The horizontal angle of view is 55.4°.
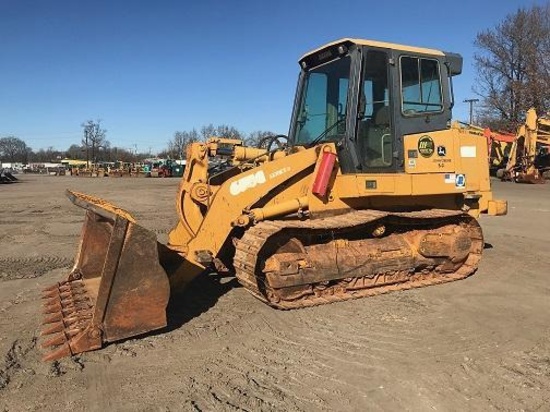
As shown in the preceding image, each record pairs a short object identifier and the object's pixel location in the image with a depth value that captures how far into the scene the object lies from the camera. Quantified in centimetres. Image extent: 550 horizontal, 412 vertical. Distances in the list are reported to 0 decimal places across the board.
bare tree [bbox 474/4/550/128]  4116
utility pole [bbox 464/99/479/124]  4725
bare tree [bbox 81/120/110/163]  8695
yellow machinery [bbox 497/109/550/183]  2625
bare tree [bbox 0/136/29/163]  13300
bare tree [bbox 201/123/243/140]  5561
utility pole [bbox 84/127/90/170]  8492
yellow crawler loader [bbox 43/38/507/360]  590
